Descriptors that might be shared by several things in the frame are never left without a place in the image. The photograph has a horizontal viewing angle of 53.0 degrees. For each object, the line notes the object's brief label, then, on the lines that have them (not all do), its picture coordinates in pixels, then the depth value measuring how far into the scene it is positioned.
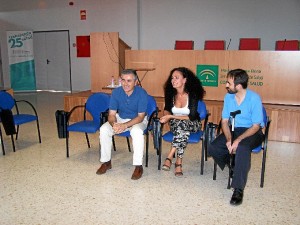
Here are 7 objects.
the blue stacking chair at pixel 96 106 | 3.86
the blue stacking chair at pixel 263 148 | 2.89
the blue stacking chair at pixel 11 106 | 4.08
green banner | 9.84
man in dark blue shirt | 3.23
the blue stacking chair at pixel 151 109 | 3.59
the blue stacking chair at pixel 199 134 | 3.19
